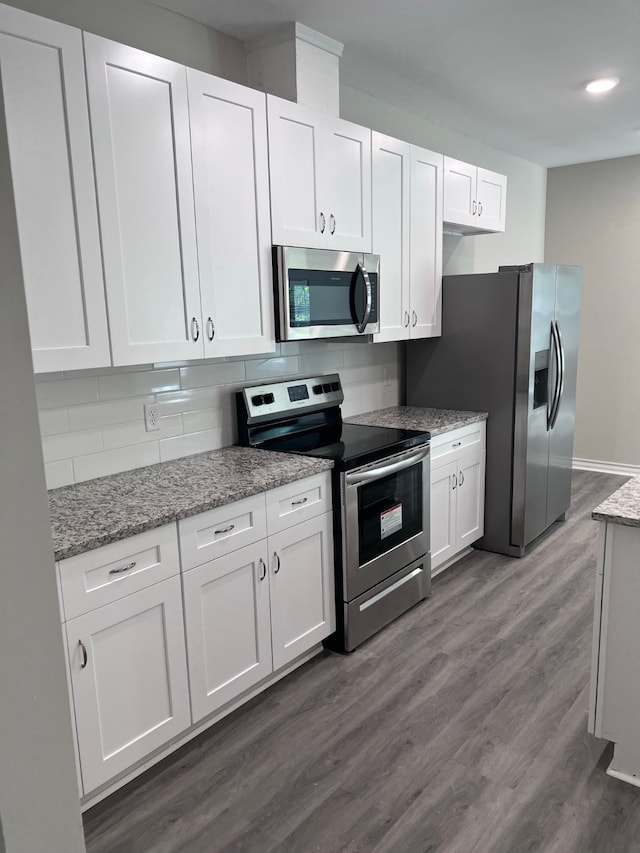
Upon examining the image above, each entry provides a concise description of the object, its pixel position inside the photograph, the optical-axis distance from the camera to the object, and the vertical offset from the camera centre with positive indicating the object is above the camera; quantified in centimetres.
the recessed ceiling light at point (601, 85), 350 +124
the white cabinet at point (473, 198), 380 +71
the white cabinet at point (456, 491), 346 -103
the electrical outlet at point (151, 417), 259 -40
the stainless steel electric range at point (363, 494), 277 -83
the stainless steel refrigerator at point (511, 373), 369 -39
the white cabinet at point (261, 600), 220 -108
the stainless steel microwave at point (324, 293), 269 +9
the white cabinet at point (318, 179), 263 +60
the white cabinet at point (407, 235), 325 +42
